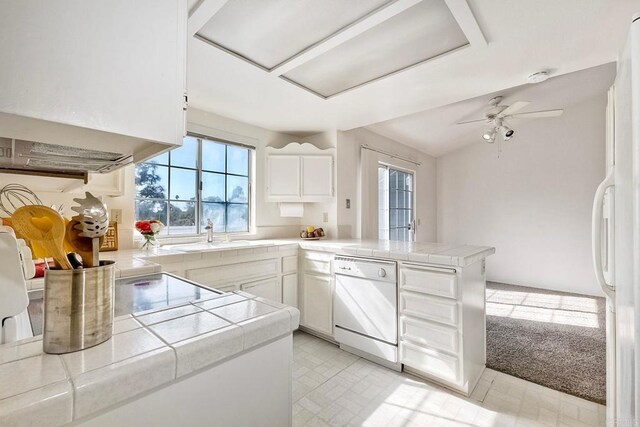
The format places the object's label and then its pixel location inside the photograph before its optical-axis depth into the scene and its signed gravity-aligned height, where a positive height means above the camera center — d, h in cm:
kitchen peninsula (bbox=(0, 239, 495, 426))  44 -28
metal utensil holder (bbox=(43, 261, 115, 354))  52 -17
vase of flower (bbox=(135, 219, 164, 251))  218 -10
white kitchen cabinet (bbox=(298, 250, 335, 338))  270 -75
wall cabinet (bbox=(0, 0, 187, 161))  48 +28
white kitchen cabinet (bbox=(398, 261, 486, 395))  193 -78
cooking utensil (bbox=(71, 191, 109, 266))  57 -1
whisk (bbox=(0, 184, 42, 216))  139 +8
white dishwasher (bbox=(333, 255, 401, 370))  225 -79
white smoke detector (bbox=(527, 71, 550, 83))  210 +104
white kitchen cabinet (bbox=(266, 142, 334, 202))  330 +47
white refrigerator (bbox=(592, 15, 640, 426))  71 -7
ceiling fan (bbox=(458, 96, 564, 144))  311 +113
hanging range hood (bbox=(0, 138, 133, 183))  69 +17
